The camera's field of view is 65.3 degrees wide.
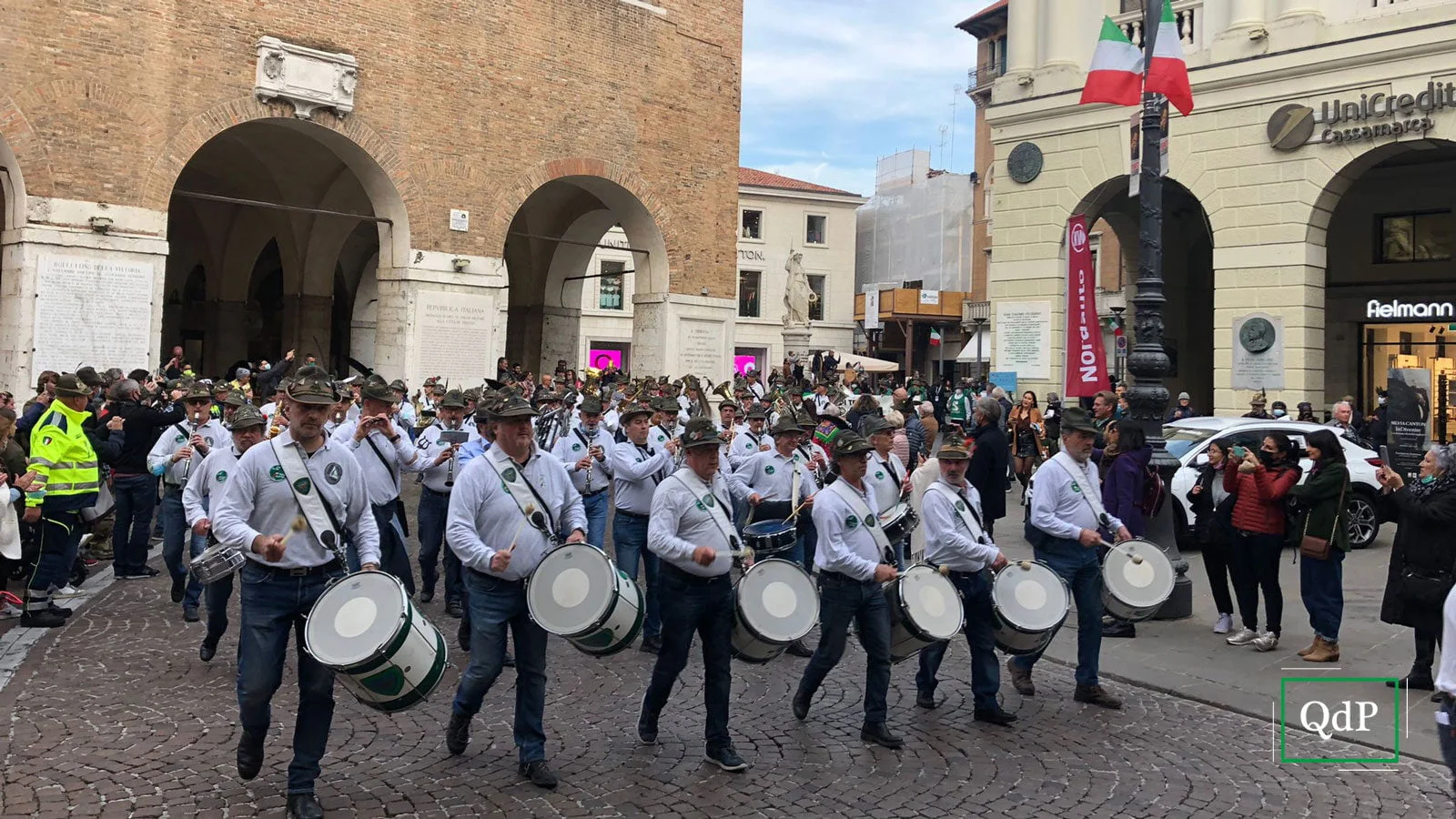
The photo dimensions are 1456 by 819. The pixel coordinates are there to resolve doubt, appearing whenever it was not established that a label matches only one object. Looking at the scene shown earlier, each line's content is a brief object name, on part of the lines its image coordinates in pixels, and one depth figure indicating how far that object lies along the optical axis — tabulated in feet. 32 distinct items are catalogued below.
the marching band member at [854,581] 21.01
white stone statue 172.55
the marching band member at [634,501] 29.14
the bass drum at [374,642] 16.90
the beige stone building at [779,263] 179.42
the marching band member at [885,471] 27.53
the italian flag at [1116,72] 42.42
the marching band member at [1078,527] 24.07
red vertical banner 45.32
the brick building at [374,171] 57.72
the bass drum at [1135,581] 24.61
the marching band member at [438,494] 30.94
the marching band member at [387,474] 28.73
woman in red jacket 28.37
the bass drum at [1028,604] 22.68
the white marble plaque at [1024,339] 76.74
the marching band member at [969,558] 22.74
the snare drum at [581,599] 19.12
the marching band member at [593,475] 32.27
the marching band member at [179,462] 31.04
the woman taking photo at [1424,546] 23.32
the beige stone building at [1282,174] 63.41
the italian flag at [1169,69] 38.73
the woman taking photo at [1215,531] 29.96
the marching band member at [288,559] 17.19
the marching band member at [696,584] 19.92
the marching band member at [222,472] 24.86
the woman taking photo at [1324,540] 27.02
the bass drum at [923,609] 21.48
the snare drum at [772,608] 20.57
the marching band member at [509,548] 18.90
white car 43.57
